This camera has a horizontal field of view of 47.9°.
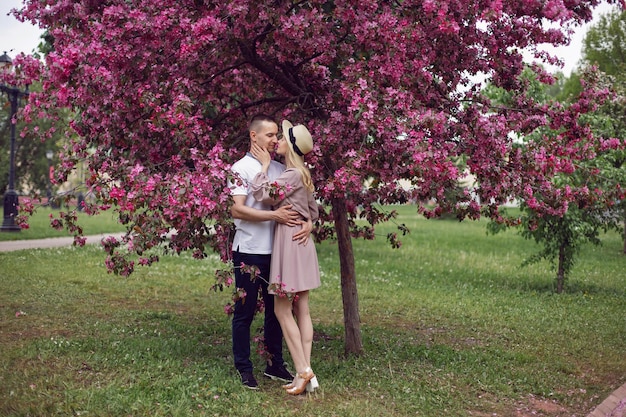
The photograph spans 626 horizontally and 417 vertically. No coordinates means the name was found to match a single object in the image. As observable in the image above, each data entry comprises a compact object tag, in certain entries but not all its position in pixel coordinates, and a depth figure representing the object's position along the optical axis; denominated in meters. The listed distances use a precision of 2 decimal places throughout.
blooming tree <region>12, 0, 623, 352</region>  5.66
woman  5.55
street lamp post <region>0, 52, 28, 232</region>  20.36
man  5.53
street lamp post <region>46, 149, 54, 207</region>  40.47
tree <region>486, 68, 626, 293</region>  11.19
